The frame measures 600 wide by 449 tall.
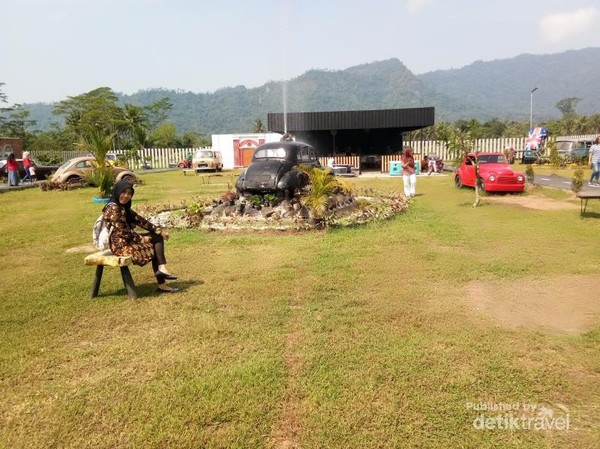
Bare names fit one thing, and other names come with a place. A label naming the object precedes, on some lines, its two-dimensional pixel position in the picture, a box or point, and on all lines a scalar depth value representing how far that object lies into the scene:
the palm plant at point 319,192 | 10.48
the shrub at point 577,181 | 12.82
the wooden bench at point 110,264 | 5.53
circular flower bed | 10.60
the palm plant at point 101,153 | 16.64
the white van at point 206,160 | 33.59
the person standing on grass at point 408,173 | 15.26
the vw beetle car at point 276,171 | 11.85
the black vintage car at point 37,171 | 25.81
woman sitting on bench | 5.68
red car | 15.77
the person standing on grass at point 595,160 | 16.41
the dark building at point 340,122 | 26.58
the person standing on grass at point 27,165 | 24.89
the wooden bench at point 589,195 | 10.38
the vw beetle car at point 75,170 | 21.98
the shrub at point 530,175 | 17.22
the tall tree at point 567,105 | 129.40
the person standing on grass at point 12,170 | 22.31
